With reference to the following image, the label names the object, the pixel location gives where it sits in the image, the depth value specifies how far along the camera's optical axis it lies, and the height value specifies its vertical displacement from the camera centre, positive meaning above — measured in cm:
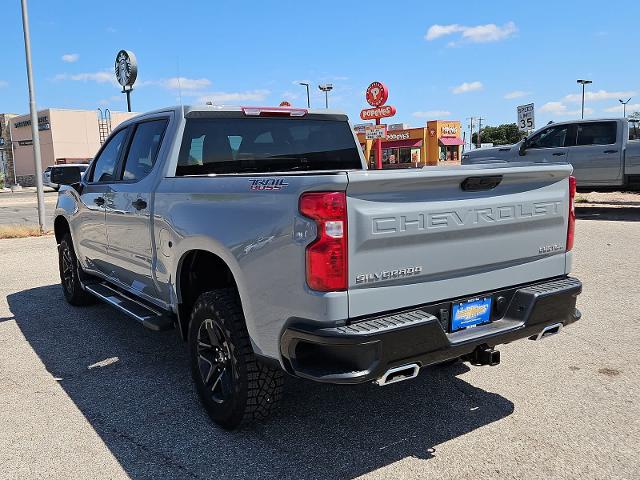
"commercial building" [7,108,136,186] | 6075 +247
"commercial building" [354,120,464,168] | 5566 +111
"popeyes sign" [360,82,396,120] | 2575 +253
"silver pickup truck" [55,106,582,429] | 263 -57
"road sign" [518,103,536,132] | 1713 +104
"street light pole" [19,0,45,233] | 1318 +107
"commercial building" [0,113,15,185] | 6731 +122
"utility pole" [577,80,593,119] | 5547 +676
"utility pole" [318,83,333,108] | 4472 +532
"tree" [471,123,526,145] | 10858 +357
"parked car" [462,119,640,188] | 1294 +5
